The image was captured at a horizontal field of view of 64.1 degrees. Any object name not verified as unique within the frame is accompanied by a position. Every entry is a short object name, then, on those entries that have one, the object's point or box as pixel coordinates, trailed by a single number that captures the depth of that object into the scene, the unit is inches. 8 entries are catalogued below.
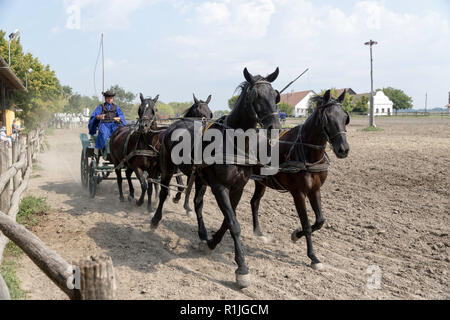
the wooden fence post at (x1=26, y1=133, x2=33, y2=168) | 433.9
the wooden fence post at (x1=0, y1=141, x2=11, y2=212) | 217.5
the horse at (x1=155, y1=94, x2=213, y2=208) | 273.0
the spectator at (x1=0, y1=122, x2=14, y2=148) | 493.5
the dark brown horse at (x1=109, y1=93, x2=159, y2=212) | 284.7
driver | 344.8
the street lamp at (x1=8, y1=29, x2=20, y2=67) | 723.5
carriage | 337.7
